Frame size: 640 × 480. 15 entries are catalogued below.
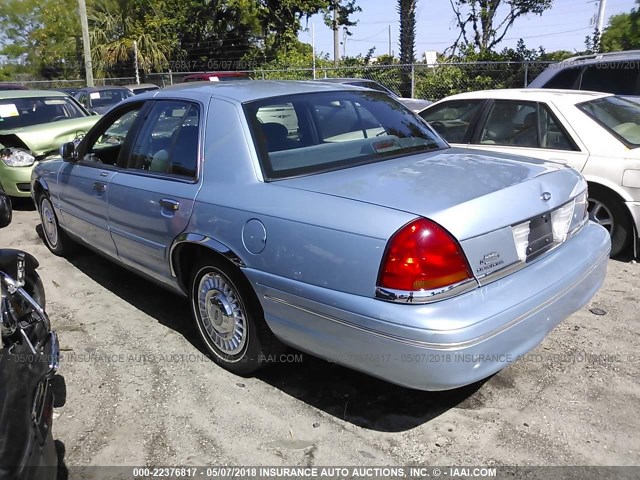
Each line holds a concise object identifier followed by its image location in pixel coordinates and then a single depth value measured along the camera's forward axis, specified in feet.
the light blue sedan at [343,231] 8.42
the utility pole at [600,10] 65.82
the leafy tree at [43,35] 117.19
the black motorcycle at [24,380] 6.06
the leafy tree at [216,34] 91.71
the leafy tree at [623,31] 95.67
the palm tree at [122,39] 93.97
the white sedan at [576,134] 16.72
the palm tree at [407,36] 52.70
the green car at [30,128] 25.53
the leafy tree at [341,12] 82.60
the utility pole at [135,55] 82.35
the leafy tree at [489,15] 72.02
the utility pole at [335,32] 79.61
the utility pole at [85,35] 67.10
